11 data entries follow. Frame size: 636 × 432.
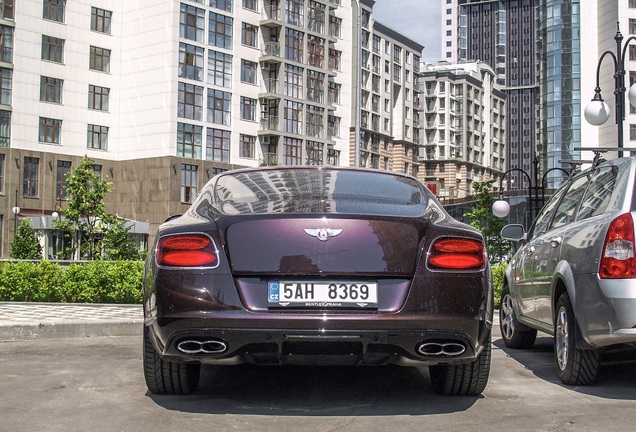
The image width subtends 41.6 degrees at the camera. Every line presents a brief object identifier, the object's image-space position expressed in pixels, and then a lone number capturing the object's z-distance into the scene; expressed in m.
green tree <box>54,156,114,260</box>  40.47
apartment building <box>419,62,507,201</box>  112.31
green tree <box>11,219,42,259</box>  41.78
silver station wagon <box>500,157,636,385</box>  5.21
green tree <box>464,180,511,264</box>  27.08
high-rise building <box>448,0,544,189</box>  168.62
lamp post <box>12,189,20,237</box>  45.02
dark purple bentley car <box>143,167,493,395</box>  4.50
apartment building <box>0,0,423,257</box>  48.53
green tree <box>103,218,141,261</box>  35.65
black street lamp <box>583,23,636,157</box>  17.23
